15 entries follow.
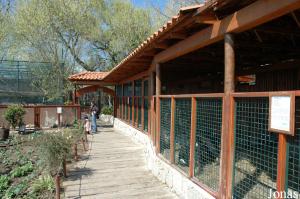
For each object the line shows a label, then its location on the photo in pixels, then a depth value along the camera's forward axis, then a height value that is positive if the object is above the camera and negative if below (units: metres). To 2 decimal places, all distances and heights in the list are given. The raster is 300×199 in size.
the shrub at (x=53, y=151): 6.26 -1.25
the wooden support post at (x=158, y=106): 6.71 -0.28
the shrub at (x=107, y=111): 23.47 -1.39
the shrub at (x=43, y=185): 5.91 -1.89
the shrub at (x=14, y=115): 14.07 -1.03
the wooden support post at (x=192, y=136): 4.61 -0.66
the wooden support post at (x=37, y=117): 15.63 -1.25
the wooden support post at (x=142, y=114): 10.60 -0.73
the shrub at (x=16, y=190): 5.89 -2.01
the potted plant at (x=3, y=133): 12.33 -1.66
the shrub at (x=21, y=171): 7.38 -1.99
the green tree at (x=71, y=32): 22.03 +4.88
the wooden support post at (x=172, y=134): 5.64 -0.78
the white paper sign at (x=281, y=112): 2.60 -0.17
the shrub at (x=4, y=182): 6.43 -2.04
